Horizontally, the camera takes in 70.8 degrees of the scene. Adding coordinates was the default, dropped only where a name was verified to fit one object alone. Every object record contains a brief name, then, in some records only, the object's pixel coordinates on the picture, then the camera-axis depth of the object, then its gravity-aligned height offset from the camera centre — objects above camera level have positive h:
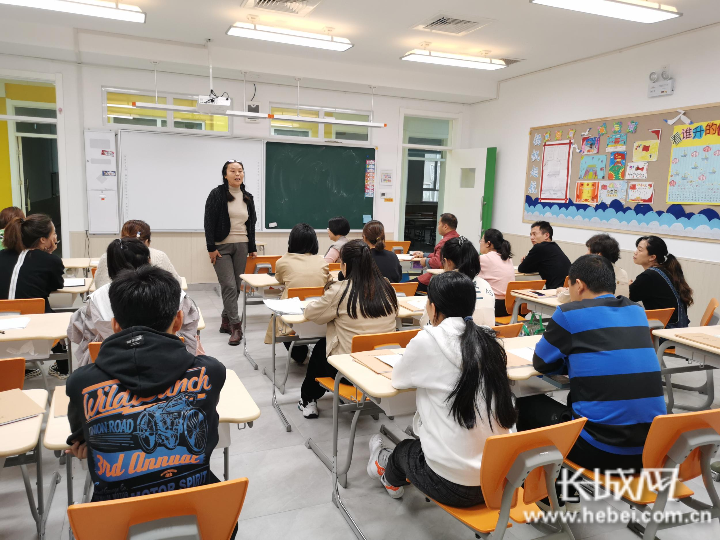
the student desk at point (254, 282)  4.21 -0.75
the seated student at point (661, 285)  3.74 -0.58
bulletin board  5.20 +0.36
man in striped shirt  1.89 -0.64
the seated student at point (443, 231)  5.61 -0.36
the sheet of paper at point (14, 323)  2.70 -0.76
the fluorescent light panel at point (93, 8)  4.79 +1.71
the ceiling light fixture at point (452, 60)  6.41 +1.78
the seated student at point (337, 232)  4.83 -0.36
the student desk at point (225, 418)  1.57 -0.77
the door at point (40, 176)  6.67 +0.11
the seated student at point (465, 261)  2.96 -0.36
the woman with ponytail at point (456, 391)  1.71 -0.65
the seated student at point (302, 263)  3.98 -0.55
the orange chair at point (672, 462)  1.68 -0.88
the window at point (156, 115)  6.74 +1.01
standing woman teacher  4.87 -0.40
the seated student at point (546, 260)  4.90 -0.57
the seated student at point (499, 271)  4.56 -0.63
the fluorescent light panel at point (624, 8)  4.47 +1.76
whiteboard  6.82 +0.24
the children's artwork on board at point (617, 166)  6.03 +0.46
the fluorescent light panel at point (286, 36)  5.57 +1.76
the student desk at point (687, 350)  2.73 -0.79
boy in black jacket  1.25 -0.54
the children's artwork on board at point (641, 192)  5.71 +0.15
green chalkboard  7.61 +0.15
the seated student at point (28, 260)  3.30 -0.49
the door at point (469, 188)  8.16 +0.19
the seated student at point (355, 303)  2.96 -0.63
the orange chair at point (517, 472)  1.51 -0.83
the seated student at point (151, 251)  3.30 -0.46
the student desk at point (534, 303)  3.88 -0.79
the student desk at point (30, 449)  1.51 -0.80
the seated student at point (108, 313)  2.29 -0.58
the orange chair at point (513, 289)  4.39 -0.77
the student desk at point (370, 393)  2.07 -0.88
